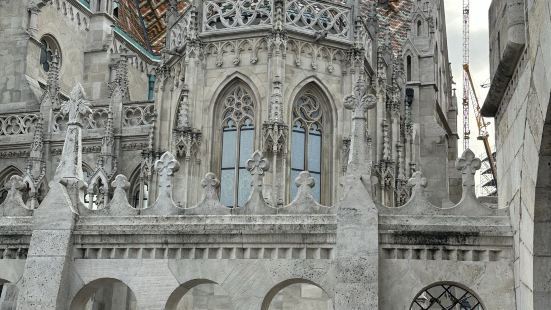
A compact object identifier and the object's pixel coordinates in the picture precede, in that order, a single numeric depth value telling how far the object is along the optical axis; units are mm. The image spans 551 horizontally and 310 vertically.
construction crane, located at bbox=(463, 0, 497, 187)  83312
